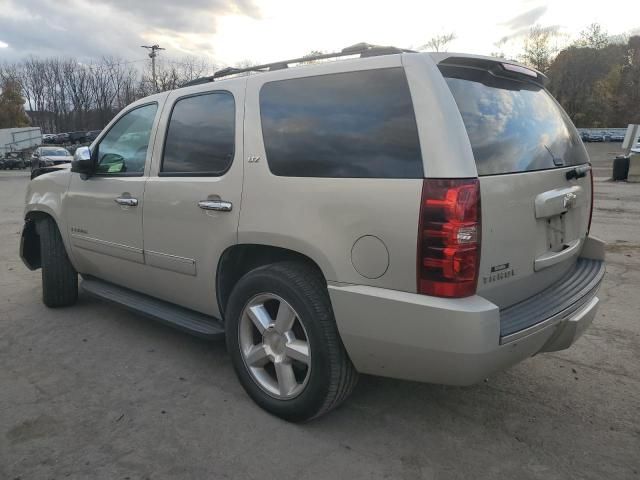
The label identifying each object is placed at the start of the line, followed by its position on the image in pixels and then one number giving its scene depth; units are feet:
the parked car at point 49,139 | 202.62
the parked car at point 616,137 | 207.81
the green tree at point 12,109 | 179.83
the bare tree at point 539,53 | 241.76
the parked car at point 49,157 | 88.98
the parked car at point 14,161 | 126.29
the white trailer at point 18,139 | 148.56
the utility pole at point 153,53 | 170.26
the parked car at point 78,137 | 183.50
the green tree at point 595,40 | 260.83
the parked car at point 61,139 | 200.71
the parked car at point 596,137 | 209.67
